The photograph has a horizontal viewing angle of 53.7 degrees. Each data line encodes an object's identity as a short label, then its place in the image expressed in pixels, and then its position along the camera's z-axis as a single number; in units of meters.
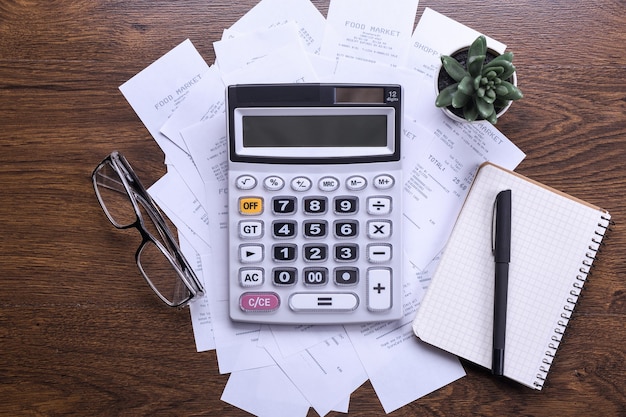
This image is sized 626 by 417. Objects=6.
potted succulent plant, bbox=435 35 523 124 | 0.64
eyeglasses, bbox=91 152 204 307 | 0.70
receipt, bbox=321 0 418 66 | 0.73
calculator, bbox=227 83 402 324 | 0.68
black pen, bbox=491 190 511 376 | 0.70
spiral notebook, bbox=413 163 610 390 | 0.71
